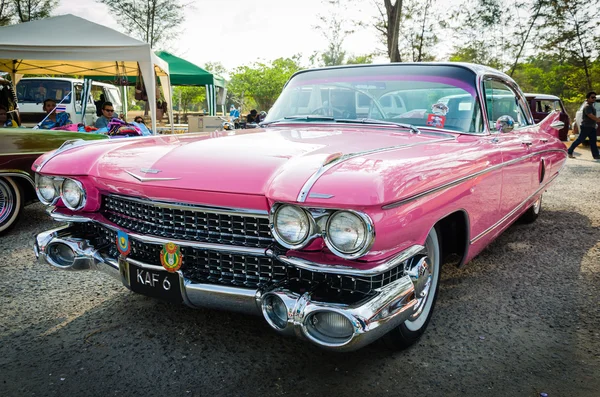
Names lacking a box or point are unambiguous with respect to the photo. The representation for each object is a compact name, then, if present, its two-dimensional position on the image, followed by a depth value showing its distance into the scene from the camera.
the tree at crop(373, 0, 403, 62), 13.74
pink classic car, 1.77
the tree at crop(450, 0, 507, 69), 21.81
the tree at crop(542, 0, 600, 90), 19.81
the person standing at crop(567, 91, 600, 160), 10.91
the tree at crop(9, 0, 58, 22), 19.78
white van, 12.16
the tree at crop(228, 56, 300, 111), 39.66
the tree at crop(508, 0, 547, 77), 20.82
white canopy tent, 7.96
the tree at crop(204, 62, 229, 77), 50.79
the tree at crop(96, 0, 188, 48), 20.20
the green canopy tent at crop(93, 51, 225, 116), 13.93
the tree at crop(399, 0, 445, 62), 20.11
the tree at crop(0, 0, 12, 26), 19.23
